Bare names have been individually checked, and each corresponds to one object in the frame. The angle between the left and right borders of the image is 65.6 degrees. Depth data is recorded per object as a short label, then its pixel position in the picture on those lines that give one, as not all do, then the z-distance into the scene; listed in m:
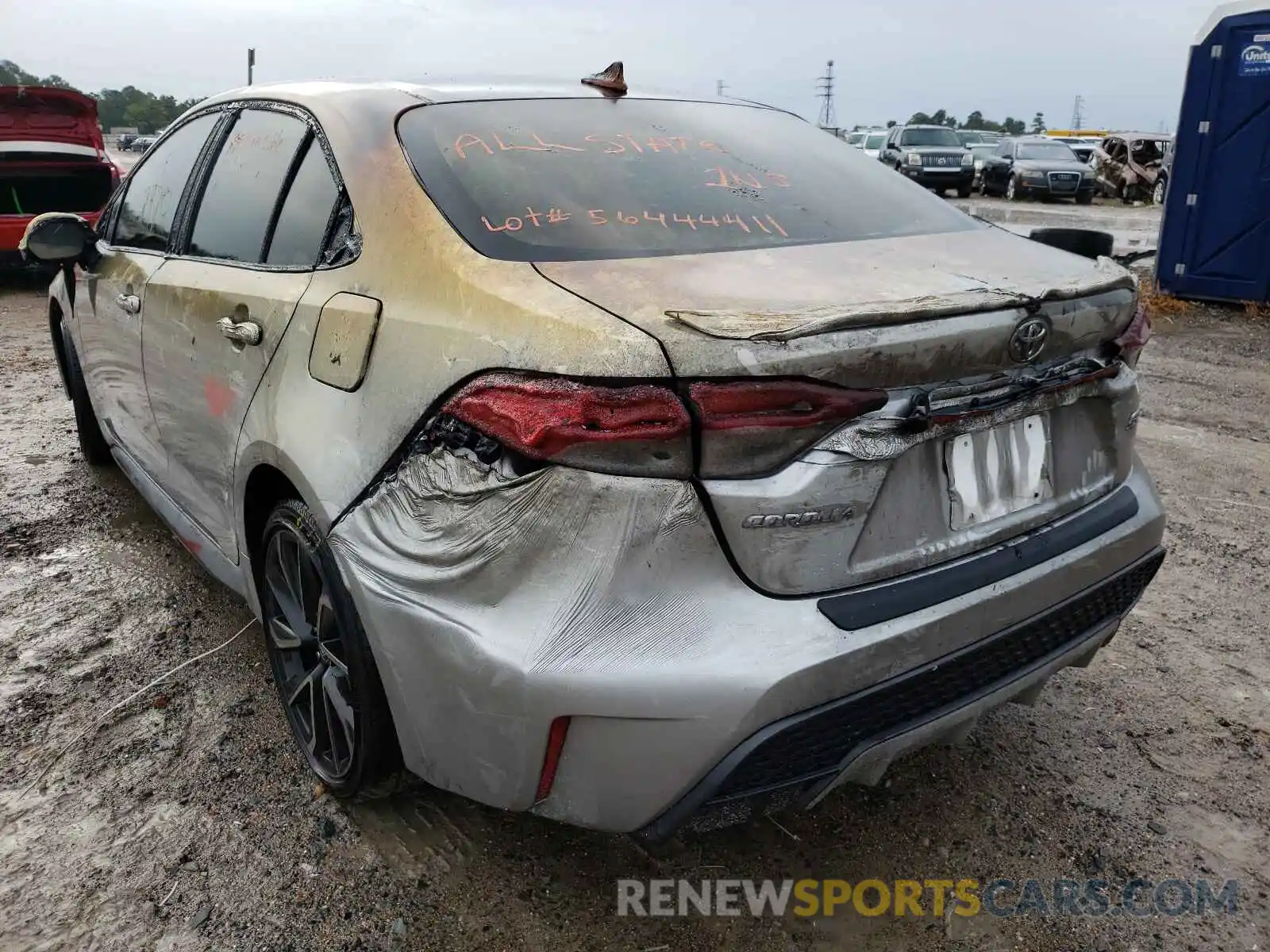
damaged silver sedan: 1.58
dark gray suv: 22.98
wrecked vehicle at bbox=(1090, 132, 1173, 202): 22.59
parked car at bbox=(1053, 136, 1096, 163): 29.79
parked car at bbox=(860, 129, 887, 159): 26.41
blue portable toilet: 8.21
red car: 8.66
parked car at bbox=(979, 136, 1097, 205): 22.09
